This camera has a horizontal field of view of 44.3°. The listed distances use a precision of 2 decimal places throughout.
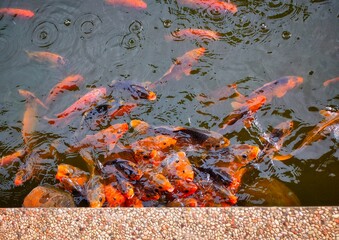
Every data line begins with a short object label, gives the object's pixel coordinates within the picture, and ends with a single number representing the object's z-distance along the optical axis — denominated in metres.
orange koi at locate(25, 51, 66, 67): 4.64
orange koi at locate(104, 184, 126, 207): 3.58
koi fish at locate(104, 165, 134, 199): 3.59
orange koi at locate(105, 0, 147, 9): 4.84
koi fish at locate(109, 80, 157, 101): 4.25
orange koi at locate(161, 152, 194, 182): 3.63
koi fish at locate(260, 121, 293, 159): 3.85
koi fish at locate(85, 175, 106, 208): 3.54
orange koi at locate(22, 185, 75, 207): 3.59
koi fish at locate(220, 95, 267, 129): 4.03
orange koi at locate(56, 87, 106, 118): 4.29
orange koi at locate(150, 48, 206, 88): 4.37
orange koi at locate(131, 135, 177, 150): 3.90
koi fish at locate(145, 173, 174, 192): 3.55
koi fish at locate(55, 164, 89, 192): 3.77
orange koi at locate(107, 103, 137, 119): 4.23
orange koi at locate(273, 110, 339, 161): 3.83
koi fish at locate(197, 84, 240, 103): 4.21
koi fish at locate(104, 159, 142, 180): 3.69
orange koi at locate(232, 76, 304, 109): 4.11
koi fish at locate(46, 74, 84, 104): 4.44
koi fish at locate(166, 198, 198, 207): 3.48
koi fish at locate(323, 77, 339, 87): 4.18
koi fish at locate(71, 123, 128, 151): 4.07
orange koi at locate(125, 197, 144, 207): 3.57
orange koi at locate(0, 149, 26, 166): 4.09
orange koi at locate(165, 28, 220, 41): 4.56
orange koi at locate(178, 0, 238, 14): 4.66
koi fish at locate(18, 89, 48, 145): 4.26
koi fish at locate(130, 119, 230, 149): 3.87
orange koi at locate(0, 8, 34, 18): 4.93
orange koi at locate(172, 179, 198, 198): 3.58
